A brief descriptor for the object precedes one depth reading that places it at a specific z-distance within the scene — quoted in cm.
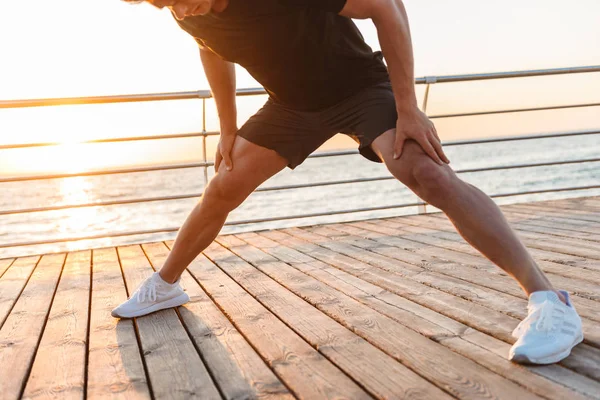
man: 183
